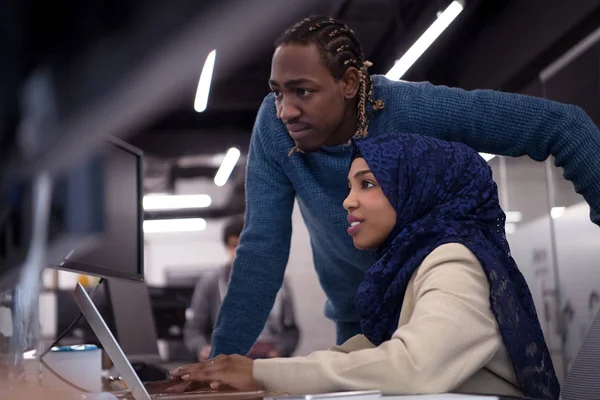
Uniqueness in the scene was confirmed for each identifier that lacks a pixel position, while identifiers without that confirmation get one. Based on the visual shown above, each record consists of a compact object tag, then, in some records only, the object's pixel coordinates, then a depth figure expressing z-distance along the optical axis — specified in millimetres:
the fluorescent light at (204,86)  5696
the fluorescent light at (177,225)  10492
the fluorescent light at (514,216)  5891
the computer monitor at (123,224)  1736
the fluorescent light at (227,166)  9155
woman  929
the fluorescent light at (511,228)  5961
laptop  982
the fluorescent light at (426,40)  4473
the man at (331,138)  1521
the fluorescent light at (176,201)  10414
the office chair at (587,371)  1183
